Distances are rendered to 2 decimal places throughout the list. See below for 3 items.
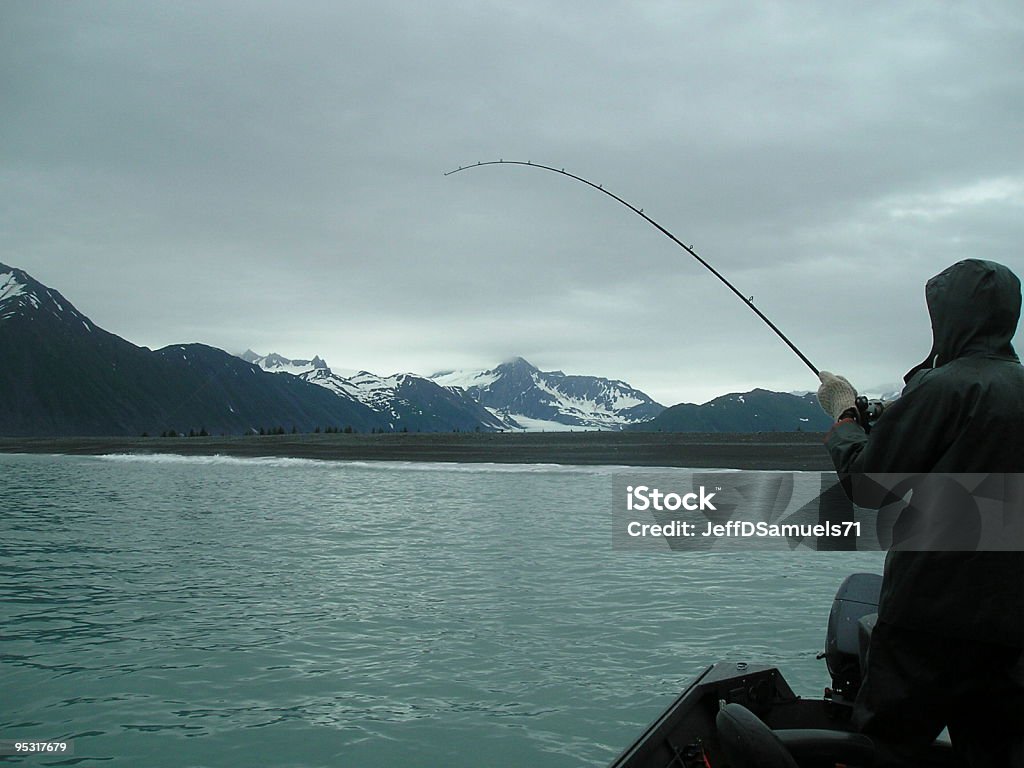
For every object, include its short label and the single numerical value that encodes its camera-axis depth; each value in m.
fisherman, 3.04
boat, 3.44
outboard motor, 5.33
